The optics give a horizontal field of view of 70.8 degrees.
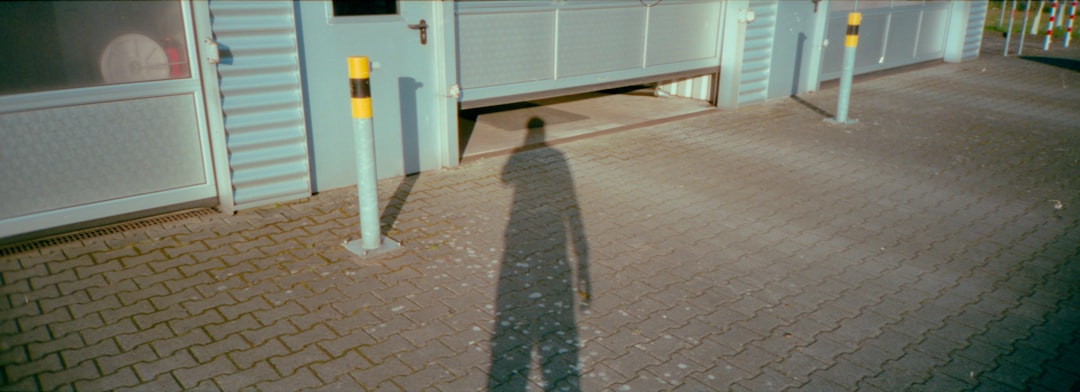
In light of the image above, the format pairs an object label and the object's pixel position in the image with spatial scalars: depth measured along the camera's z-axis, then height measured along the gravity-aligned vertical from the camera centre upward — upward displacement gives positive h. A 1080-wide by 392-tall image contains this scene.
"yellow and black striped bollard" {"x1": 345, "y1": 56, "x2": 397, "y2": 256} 4.69 -1.24
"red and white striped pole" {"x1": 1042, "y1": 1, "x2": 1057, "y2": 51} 17.64 -1.33
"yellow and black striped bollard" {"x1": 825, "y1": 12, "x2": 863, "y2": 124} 8.72 -1.15
